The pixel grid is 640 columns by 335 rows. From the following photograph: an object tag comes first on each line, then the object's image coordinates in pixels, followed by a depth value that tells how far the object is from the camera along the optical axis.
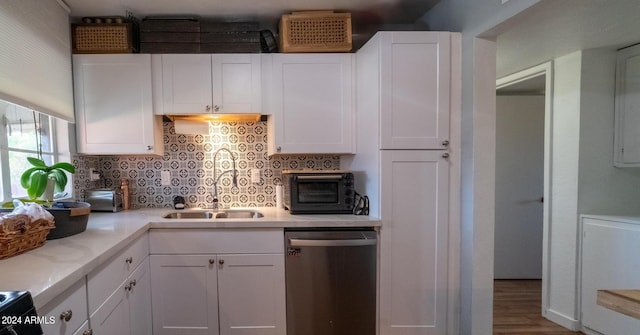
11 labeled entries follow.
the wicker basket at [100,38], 2.05
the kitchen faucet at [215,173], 2.39
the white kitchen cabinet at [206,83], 2.08
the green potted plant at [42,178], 1.48
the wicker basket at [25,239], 1.11
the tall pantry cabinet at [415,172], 1.80
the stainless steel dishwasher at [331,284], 1.83
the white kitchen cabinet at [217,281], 1.86
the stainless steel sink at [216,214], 2.26
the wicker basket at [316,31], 2.06
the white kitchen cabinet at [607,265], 1.93
